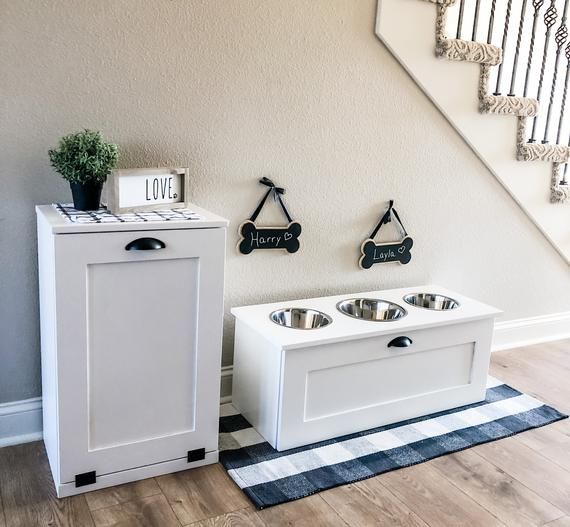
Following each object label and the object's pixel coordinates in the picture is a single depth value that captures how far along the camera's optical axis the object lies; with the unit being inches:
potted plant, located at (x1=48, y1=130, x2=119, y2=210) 70.9
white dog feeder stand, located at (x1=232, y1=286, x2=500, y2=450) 82.5
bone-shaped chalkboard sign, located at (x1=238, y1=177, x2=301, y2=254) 93.7
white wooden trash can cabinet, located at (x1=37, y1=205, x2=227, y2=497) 67.1
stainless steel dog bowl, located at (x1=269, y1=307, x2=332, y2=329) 93.2
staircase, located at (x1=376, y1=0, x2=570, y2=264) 100.7
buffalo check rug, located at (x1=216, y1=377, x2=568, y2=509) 76.6
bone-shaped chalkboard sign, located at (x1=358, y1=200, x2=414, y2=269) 105.4
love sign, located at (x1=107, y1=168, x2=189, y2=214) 71.6
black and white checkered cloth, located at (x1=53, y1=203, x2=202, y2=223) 68.9
